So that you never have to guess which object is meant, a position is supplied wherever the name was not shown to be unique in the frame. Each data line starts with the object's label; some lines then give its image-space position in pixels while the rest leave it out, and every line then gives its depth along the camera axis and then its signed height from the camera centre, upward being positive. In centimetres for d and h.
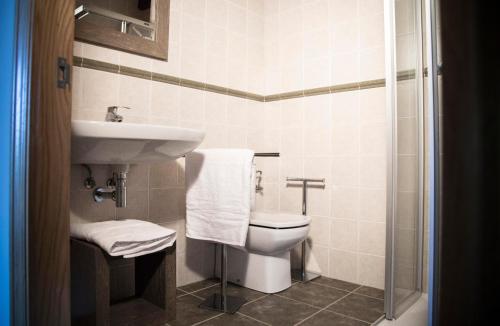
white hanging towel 167 -11
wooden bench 130 -51
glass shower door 154 +9
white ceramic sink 117 +12
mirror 168 +83
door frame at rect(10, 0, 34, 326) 86 +3
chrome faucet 165 +29
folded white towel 133 -27
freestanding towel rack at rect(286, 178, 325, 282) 220 -54
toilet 184 -48
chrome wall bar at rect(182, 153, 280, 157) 221 +13
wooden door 93 +2
